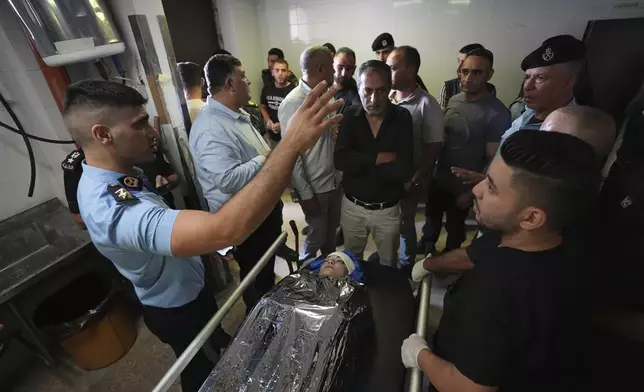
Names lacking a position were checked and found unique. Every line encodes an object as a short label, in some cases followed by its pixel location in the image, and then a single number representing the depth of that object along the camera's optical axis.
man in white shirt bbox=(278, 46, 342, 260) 2.18
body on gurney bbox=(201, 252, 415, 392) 1.08
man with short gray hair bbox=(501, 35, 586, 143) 1.70
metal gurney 1.09
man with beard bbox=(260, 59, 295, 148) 3.79
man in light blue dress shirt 1.71
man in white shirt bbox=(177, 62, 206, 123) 2.64
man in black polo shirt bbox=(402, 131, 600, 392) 0.77
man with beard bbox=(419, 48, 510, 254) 2.24
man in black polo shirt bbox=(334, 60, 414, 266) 1.90
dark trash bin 1.89
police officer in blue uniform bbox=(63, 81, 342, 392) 0.89
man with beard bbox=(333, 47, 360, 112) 2.80
